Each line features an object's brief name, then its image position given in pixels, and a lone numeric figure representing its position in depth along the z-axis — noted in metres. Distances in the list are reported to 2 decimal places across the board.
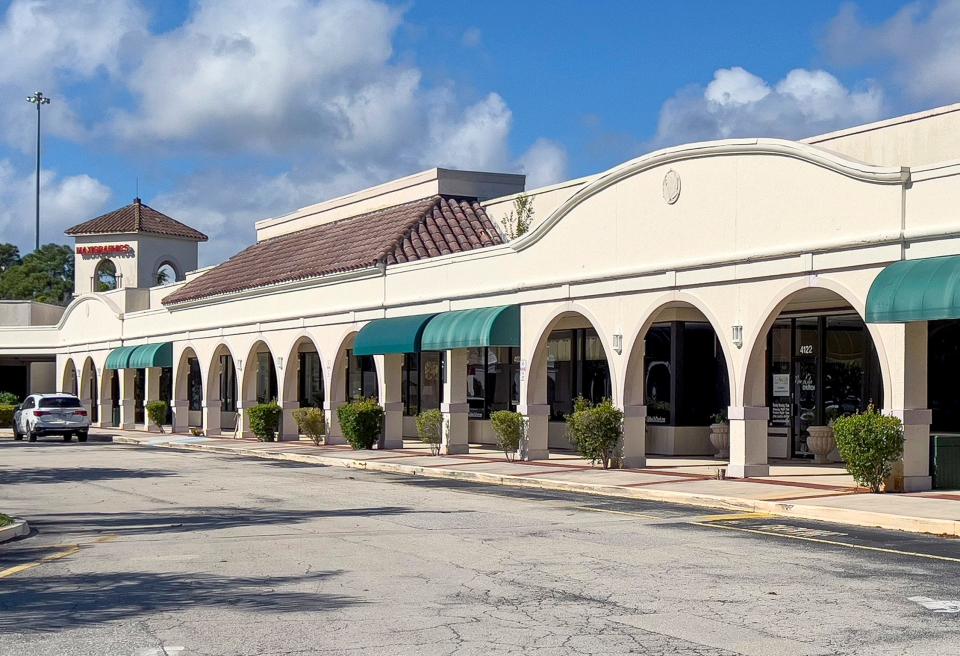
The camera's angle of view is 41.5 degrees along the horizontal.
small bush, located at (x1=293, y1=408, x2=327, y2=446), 37.62
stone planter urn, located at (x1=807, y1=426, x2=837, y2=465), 26.38
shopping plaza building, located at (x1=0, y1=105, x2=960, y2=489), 20.08
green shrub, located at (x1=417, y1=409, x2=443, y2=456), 32.16
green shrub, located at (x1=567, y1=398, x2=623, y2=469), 25.69
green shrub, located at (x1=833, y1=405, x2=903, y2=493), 19.09
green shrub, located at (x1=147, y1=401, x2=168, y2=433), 51.91
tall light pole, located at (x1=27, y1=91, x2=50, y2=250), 102.81
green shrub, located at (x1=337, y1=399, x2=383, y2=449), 34.31
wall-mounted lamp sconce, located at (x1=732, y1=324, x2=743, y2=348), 22.89
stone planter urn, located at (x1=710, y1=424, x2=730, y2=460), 27.61
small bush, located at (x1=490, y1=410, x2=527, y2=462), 28.94
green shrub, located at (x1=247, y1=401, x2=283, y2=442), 40.50
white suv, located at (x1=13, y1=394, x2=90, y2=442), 45.91
